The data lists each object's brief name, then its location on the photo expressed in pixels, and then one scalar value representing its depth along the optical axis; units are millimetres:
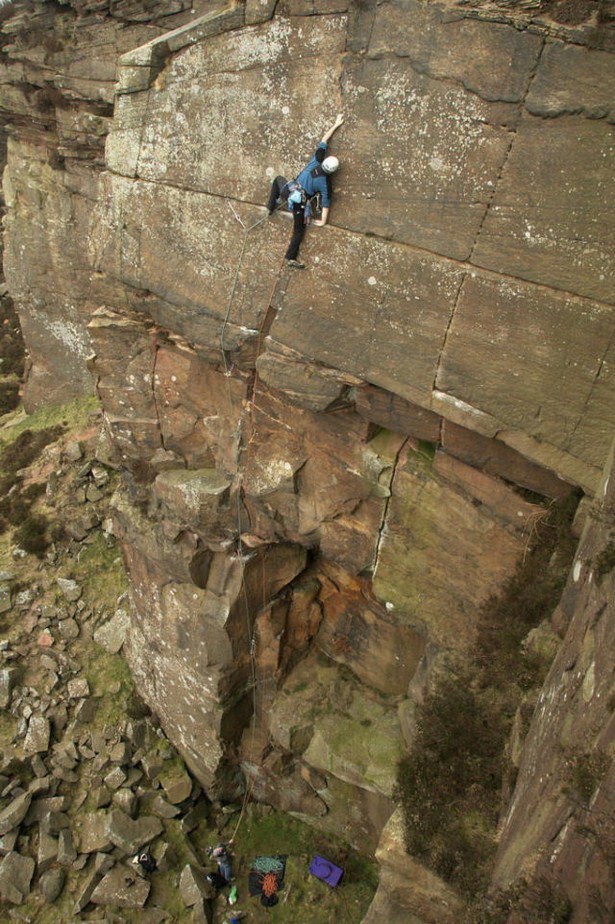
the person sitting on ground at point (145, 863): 9062
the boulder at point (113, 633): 11250
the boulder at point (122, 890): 8789
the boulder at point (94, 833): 9234
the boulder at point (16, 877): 8820
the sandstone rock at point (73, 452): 13742
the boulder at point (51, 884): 8867
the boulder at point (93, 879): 8758
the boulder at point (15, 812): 9305
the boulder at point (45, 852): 9109
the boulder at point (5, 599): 11594
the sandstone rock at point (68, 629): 11375
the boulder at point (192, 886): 8766
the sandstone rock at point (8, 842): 9211
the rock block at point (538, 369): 5027
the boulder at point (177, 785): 9844
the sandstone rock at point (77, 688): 10711
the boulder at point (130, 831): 9227
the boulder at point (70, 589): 11866
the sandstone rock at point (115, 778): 9859
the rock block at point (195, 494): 8094
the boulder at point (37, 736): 10109
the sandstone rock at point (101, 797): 9680
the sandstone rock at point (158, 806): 9727
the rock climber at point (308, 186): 5770
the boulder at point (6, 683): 10477
